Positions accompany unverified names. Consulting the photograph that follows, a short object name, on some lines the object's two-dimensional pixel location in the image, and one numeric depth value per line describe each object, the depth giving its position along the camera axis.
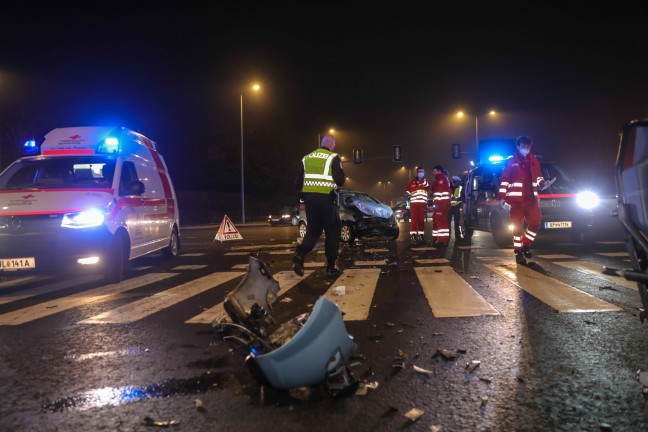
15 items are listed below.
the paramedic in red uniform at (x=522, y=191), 8.28
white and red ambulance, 6.81
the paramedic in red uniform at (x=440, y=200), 12.73
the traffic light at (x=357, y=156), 39.28
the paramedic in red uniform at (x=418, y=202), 13.26
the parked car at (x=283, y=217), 30.88
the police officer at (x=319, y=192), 7.36
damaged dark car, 13.91
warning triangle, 16.94
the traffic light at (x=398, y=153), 38.16
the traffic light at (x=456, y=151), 38.66
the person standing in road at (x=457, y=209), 14.95
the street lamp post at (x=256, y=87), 33.66
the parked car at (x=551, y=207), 11.00
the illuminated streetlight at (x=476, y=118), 38.66
